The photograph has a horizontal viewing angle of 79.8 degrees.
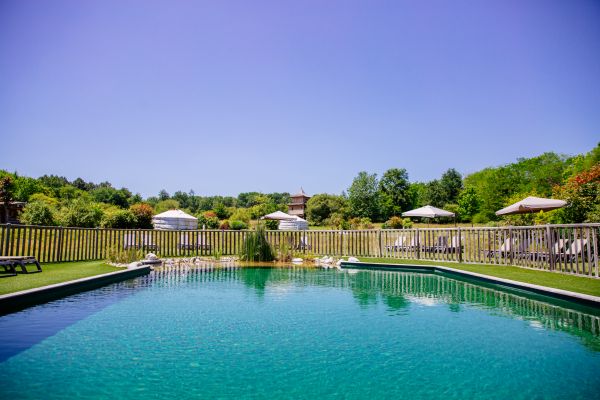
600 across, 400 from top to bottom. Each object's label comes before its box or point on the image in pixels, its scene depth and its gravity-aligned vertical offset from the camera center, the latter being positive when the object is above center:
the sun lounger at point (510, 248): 9.15 -0.63
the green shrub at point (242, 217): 37.12 +1.16
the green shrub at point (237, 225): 30.16 +0.27
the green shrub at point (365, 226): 23.06 +0.00
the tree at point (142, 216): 20.77 +0.79
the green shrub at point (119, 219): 19.11 +0.59
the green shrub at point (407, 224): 29.54 +0.10
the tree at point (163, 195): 82.06 +7.95
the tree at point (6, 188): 17.15 +2.14
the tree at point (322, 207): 51.34 +2.76
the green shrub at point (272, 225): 24.39 +0.17
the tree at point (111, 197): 49.69 +4.70
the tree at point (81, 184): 64.45 +8.42
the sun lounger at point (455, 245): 10.49 -0.64
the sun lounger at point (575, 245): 6.34 -0.46
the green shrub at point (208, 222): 25.92 +0.48
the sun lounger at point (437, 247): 11.30 -0.75
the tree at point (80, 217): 17.81 +0.69
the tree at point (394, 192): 47.25 +4.45
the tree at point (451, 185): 49.52 +5.57
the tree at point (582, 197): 11.22 +0.82
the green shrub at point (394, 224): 27.83 +0.13
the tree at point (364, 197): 47.22 +3.87
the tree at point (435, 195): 49.06 +4.11
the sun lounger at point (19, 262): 6.82 -0.59
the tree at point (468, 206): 41.53 +2.11
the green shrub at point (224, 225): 29.27 +0.28
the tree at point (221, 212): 43.42 +2.02
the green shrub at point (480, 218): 36.64 +0.61
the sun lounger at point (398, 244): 12.23 -0.63
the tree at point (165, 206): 44.20 +3.01
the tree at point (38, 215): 17.23 +0.80
